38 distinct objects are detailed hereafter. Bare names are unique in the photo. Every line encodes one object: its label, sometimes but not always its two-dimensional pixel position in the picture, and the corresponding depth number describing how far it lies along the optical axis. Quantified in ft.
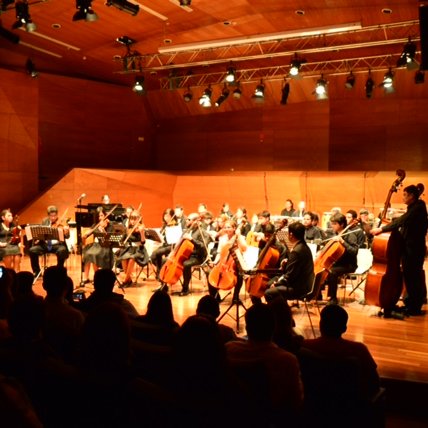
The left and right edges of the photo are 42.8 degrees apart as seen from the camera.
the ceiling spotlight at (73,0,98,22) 28.09
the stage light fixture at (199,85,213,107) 46.49
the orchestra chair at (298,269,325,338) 20.62
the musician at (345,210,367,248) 25.88
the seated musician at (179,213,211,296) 27.71
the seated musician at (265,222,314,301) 19.83
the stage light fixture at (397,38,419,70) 35.45
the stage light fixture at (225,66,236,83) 42.45
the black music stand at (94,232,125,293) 27.61
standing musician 21.70
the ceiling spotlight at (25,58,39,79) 46.19
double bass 21.27
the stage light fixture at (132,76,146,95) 44.30
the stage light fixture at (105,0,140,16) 28.40
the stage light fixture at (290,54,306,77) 38.68
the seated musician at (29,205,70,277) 30.89
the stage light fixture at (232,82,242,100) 46.88
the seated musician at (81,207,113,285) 29.27
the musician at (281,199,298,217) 43.88
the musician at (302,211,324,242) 30.14
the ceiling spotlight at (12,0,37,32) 29.40
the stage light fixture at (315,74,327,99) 42.63
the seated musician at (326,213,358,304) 24.54
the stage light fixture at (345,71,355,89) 42.58
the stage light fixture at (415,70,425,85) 39.80
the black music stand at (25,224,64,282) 29.30
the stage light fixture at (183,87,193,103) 50.93
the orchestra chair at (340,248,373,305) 25.96
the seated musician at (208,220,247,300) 22.53
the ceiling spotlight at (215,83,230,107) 48.29
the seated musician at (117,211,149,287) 30.09
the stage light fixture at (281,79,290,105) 44.70
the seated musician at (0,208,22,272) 30.94
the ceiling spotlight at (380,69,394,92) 40.57
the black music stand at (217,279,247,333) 20.17
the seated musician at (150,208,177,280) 30.60
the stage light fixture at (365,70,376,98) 42.42
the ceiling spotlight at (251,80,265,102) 44.98
